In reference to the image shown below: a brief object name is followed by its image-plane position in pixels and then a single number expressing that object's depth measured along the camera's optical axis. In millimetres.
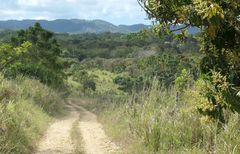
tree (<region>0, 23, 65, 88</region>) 30214
